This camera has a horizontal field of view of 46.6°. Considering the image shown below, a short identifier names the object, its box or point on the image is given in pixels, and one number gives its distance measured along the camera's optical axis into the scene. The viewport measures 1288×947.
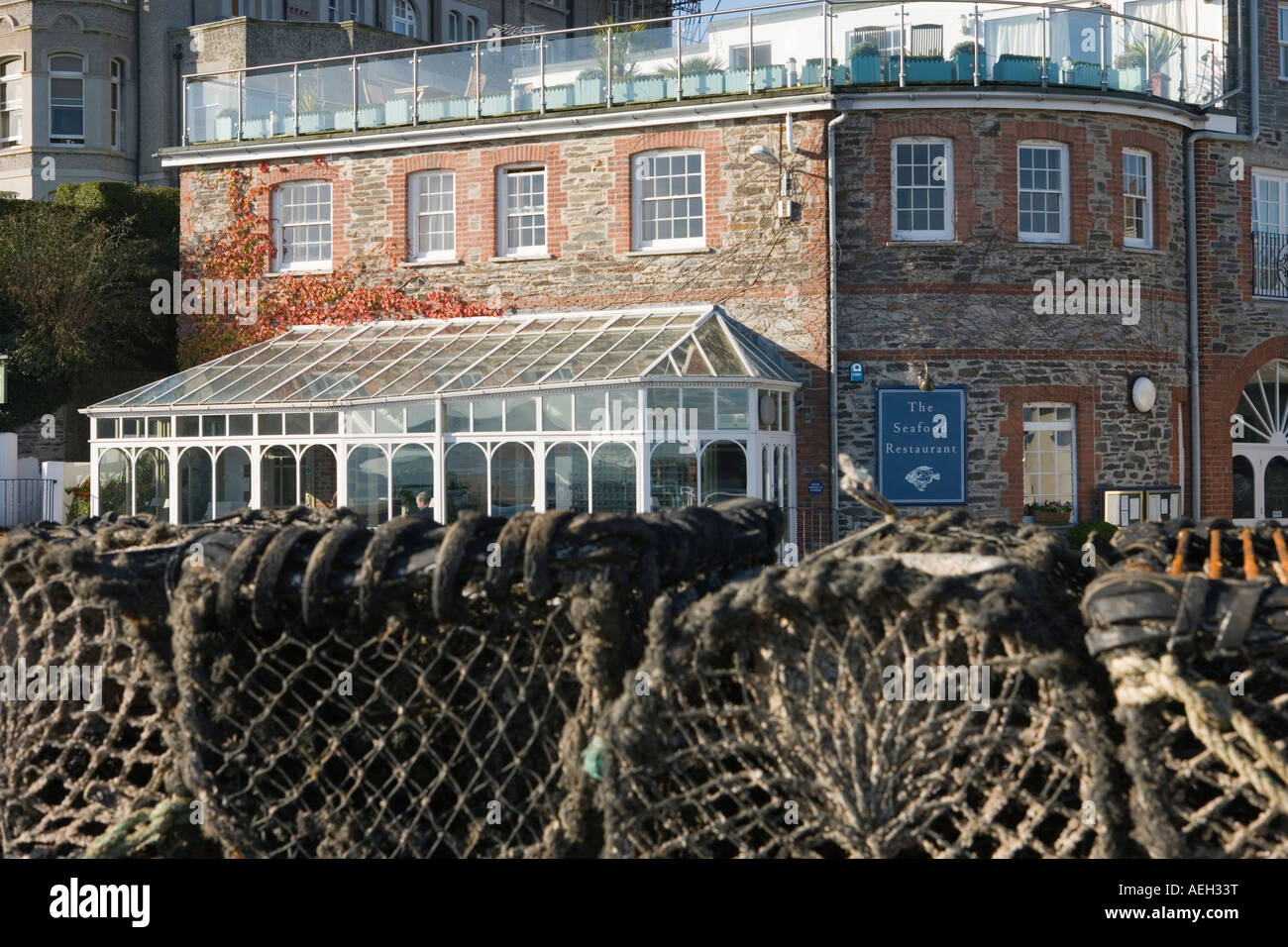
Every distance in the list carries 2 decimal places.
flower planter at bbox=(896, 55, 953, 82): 21.84
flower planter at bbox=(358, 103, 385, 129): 24.91
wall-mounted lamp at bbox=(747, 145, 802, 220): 21.86
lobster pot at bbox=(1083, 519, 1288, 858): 3.20
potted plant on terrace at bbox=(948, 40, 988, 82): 21.86
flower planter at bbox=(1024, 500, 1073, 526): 21.66
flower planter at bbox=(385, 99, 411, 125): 24.73
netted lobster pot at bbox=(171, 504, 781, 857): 3.75
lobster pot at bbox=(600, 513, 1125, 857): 3.42
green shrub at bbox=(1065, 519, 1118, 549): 19.92
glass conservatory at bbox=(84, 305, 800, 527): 20.11
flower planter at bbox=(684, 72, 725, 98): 22.67
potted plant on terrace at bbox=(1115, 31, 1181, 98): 22.86
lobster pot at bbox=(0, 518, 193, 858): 4.07
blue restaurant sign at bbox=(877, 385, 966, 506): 21.55
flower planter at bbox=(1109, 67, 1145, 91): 22.55
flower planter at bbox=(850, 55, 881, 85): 21.95
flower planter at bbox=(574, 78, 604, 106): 23.41
